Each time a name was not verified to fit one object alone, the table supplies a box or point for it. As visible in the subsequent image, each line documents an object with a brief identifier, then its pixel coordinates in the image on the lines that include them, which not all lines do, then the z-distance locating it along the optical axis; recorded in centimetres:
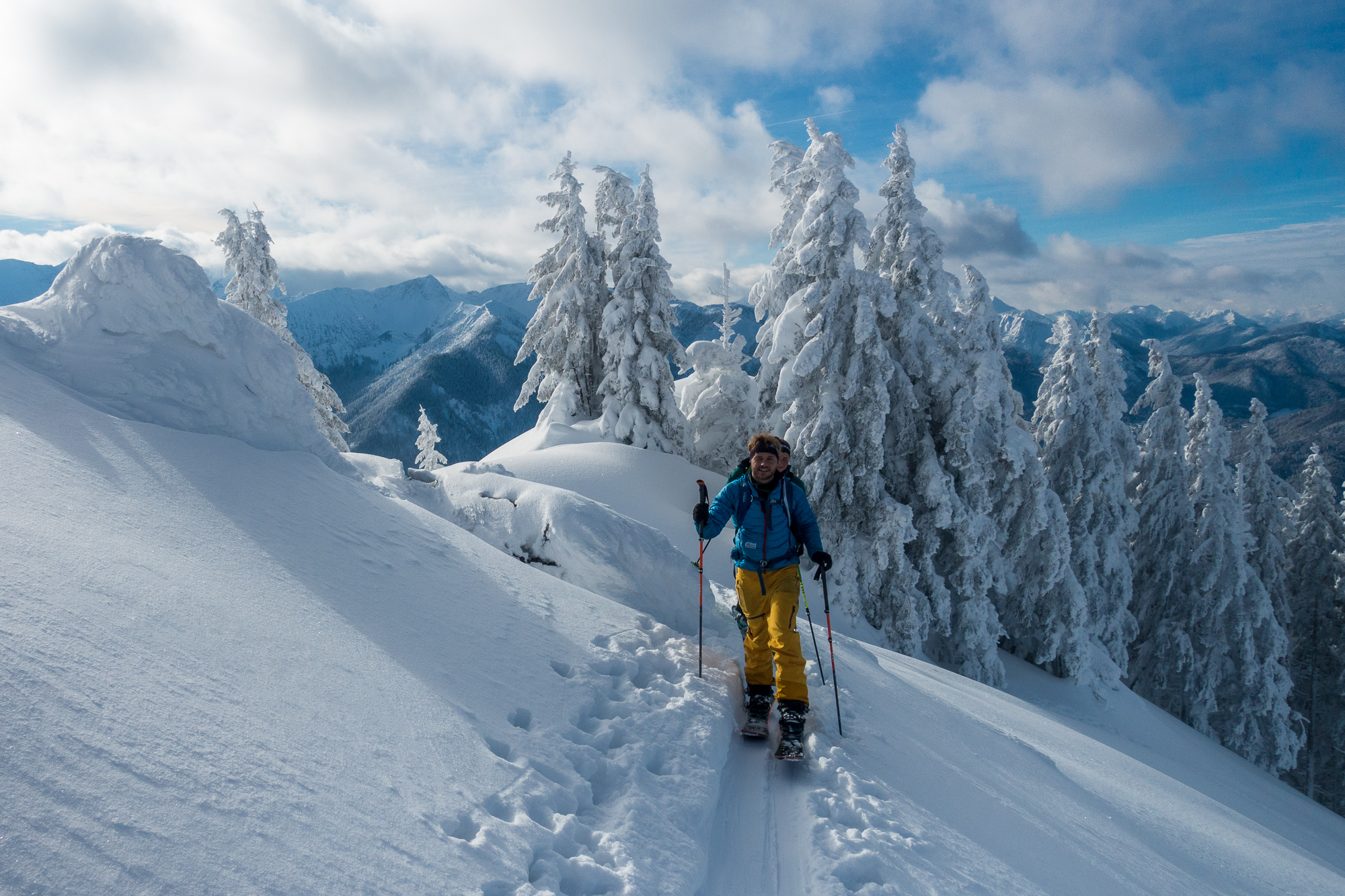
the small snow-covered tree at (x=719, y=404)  2177
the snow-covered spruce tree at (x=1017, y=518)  1460
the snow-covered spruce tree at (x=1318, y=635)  2212
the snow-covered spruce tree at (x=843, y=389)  1338
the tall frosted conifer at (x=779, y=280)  1493
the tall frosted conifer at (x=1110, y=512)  1808
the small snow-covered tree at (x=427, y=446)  2545
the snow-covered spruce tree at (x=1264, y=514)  2136
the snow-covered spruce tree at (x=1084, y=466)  1798
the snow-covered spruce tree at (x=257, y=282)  1934
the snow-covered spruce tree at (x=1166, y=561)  1983
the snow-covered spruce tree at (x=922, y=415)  1371
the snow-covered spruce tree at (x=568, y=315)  2108
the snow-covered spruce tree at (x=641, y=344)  1933
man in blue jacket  502
